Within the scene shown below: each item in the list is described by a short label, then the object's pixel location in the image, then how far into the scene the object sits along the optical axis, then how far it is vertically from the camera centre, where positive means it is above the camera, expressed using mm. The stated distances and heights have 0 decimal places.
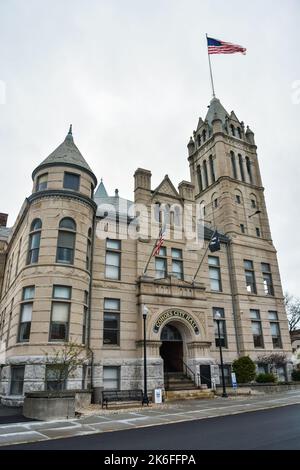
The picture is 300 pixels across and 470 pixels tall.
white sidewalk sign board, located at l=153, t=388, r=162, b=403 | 18906 -1421
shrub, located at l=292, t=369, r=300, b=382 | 28406 -720
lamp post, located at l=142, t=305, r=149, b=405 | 18272 -1491
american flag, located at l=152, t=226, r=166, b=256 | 23281 +8276
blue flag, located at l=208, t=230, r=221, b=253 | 24547 +8735
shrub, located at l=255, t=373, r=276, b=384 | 24938 -809
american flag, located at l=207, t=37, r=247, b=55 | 30794 +28373
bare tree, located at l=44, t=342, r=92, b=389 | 16734 +634
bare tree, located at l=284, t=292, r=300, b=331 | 61781 +9325
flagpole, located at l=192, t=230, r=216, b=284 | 26203 +7401
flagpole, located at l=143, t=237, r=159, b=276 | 24094 +7195
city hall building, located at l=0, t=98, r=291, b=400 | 19984 +6036
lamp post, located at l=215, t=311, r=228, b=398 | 27219 +4093
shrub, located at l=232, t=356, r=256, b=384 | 25016 -121
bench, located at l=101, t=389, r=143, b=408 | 18886 -1423
